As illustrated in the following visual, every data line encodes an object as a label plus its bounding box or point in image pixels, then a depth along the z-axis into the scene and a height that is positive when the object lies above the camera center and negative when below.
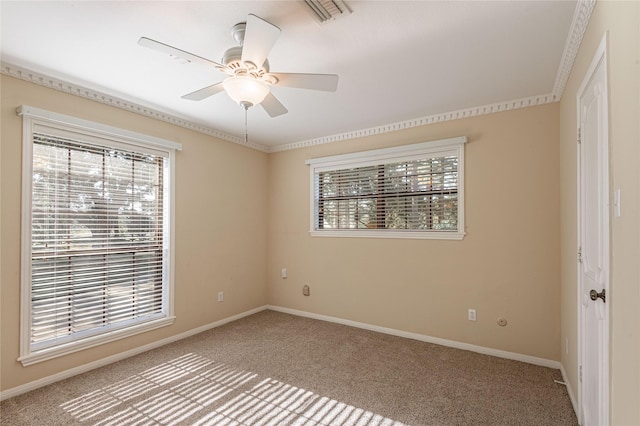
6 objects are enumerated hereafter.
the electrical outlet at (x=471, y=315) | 3.18 -0.99
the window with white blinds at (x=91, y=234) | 2.49 -0.17
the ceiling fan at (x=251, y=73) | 1.58 +0.82
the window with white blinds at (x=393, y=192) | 3.37 +0.29
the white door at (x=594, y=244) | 1.44 -0.14
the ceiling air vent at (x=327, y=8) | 1.64 +1.11
